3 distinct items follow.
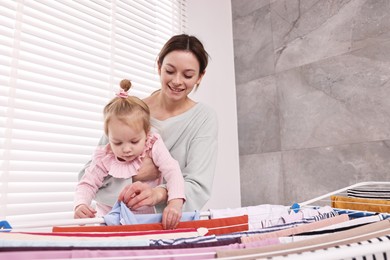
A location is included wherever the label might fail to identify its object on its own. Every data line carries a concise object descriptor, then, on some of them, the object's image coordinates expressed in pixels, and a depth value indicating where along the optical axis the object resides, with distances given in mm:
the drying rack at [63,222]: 699
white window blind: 1202
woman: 922
